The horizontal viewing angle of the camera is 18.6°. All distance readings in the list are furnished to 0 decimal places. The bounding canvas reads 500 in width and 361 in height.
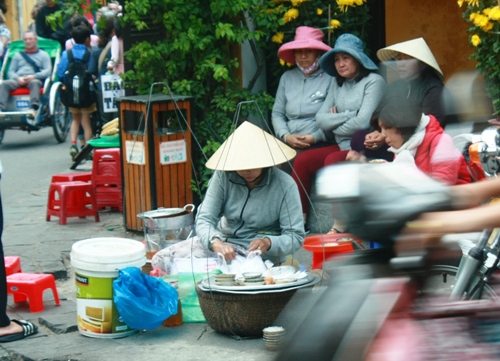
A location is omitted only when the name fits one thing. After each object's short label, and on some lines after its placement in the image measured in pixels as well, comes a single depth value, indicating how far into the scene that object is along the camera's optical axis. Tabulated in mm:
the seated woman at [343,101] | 11921
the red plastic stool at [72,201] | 14231
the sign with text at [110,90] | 17524
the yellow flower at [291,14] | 13434
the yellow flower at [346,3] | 13093
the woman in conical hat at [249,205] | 9592
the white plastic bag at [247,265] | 9251
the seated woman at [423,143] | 9170
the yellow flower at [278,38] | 13702
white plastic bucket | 9083
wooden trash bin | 12617
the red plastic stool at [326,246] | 9766
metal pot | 10951
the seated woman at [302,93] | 12550
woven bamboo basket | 8775
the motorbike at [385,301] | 2952
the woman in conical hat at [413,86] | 10971
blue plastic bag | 8876
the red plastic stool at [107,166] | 14605
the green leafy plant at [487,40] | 11178
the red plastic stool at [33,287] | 10134
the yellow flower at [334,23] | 13427
